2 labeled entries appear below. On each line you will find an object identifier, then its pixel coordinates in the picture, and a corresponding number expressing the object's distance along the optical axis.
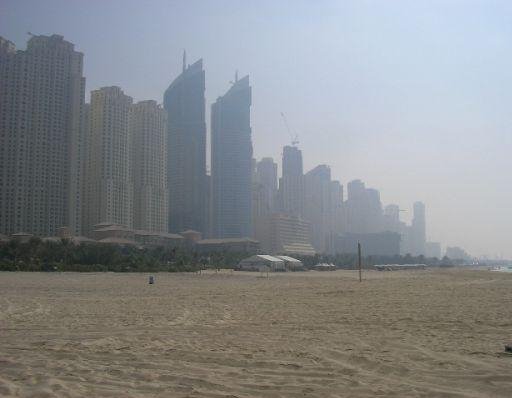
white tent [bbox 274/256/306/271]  90.81
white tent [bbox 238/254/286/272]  80.25
